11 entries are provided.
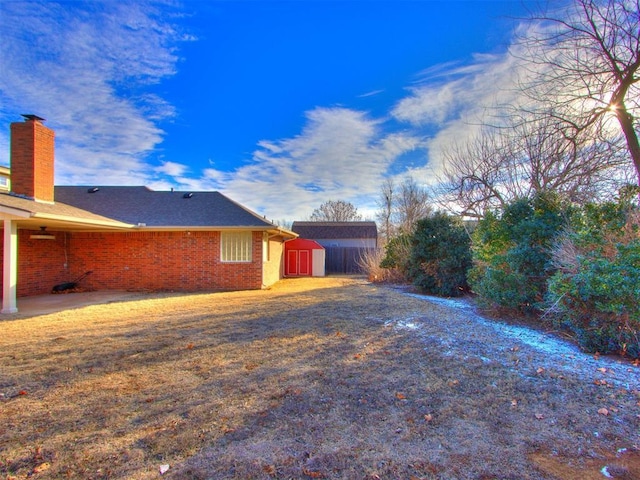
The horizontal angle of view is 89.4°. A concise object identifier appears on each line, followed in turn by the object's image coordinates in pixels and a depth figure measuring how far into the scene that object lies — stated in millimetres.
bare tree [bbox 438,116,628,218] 8734
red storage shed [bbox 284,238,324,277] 20375
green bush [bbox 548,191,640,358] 4233
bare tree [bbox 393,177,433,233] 28047
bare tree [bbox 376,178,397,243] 30688
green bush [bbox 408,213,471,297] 10250
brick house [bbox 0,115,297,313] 10898
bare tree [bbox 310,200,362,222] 40281
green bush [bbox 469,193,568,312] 6398
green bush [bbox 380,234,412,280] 13039
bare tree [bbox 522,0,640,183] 6309
